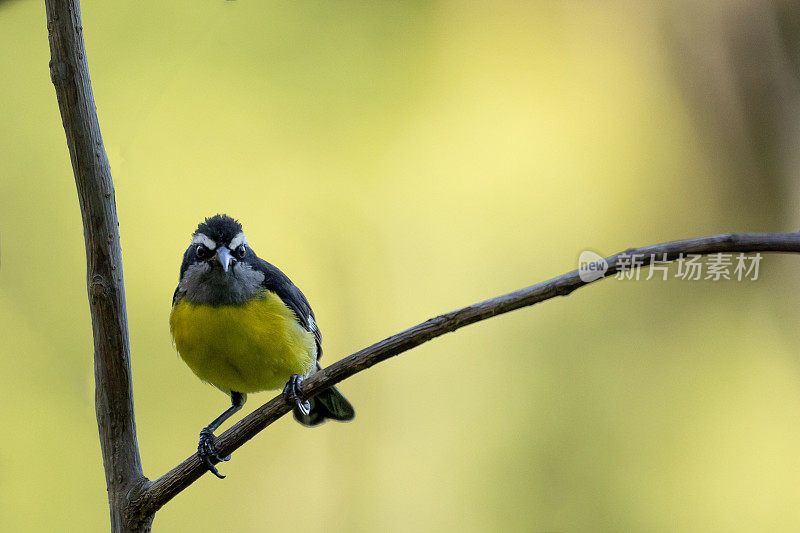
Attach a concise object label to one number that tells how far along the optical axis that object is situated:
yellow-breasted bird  3.76
